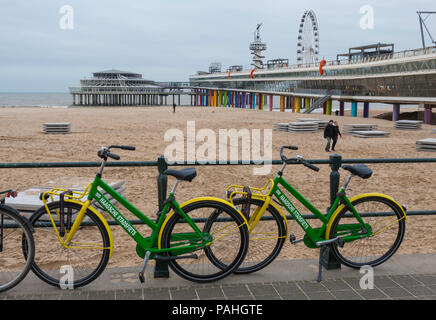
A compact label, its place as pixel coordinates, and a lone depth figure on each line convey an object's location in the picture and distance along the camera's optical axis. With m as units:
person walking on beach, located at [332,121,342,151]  21.47
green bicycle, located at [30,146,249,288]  4.06
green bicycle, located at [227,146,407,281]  4.39
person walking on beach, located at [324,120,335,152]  21.38
